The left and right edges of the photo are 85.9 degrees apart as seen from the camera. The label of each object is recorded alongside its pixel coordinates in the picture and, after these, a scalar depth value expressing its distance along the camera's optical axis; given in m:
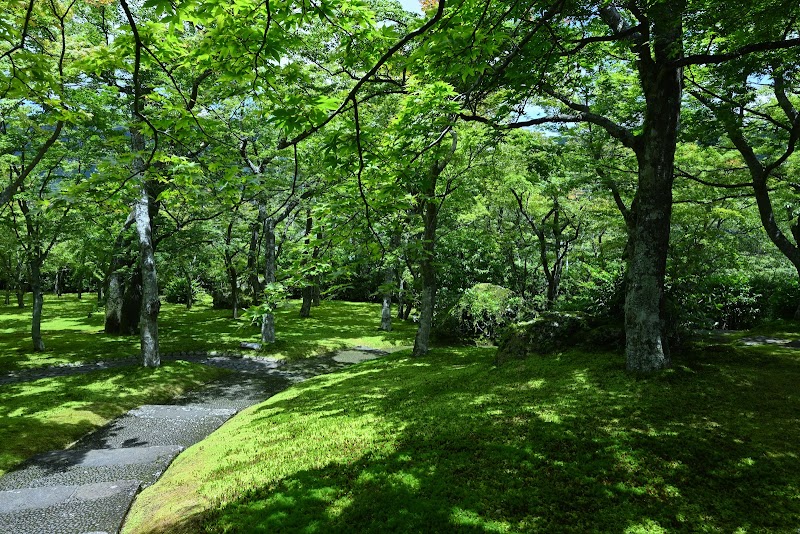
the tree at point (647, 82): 5.29
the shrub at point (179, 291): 36.03
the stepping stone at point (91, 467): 6.26
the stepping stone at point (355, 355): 17.39
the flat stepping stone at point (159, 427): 7.98
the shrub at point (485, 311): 15.83
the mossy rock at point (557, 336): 8.18
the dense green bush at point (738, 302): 7.96
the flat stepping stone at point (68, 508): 4.93
